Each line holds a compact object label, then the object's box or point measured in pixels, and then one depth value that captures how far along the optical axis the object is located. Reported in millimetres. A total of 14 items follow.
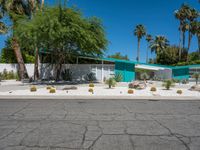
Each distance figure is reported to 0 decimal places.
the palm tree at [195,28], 29542
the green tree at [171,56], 34269
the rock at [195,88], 11952
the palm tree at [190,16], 30889
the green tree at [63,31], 13214
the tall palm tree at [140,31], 37896
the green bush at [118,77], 18745
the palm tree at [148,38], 41105
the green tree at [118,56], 48576
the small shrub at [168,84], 12561
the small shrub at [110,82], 12752
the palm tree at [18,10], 17315
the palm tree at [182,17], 31137
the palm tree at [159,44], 38252
